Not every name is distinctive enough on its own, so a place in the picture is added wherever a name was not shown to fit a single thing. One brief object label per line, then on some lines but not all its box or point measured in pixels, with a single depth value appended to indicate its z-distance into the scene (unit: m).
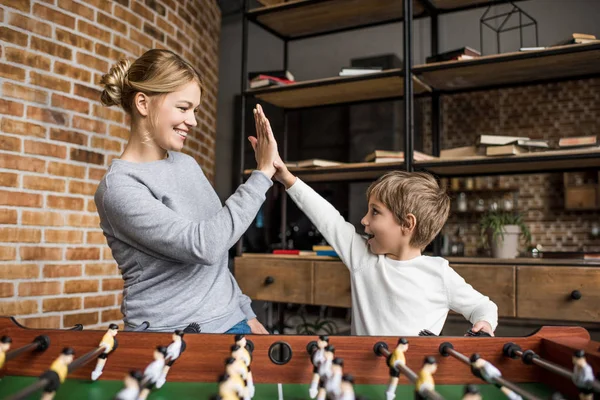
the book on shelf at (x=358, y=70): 2.50
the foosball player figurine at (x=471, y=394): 0.59
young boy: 1.40
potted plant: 2.35
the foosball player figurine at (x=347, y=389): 0.63
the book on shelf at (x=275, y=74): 2.78
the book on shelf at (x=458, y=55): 2.34
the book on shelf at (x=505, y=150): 2.19
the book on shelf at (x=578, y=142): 2.11
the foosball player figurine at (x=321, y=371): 0.79
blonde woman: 1.16
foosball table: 0.86
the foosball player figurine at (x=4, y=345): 0.79
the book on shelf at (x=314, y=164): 2.56
